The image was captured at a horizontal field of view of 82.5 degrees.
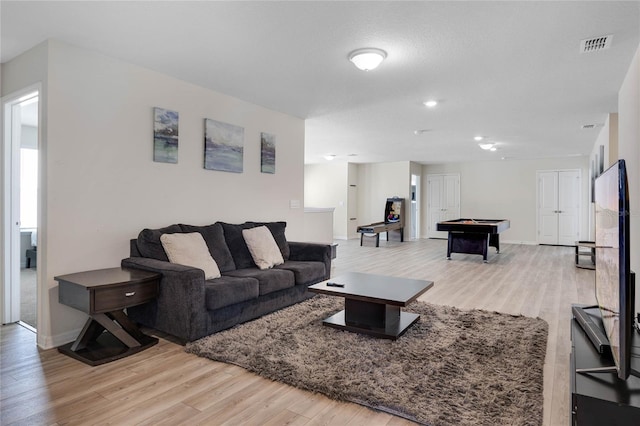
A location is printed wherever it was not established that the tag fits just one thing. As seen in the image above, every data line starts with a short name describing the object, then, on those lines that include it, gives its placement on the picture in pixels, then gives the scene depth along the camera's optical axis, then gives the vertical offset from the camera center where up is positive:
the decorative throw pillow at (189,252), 3.17 -0.36
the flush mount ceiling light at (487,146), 7.45 +1.42
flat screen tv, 1.26 -0.21
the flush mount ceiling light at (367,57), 2.99 +1.29
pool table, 6.94 -0.44
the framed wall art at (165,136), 3.54 +0.76
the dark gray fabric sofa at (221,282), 2.83 -0.62
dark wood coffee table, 2.92 -0.78
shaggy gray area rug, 1.98 -1.02
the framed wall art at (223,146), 4.02 +0.76
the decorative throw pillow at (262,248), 3.89 -0.39
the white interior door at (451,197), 11.20 +0.51
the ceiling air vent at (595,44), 2.80 +1.35
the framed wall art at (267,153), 4.75 +0.79
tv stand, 1.16 -0.61
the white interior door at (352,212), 10.97 +0.03
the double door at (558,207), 9.68 +0.19
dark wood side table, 2.55 -0.68
